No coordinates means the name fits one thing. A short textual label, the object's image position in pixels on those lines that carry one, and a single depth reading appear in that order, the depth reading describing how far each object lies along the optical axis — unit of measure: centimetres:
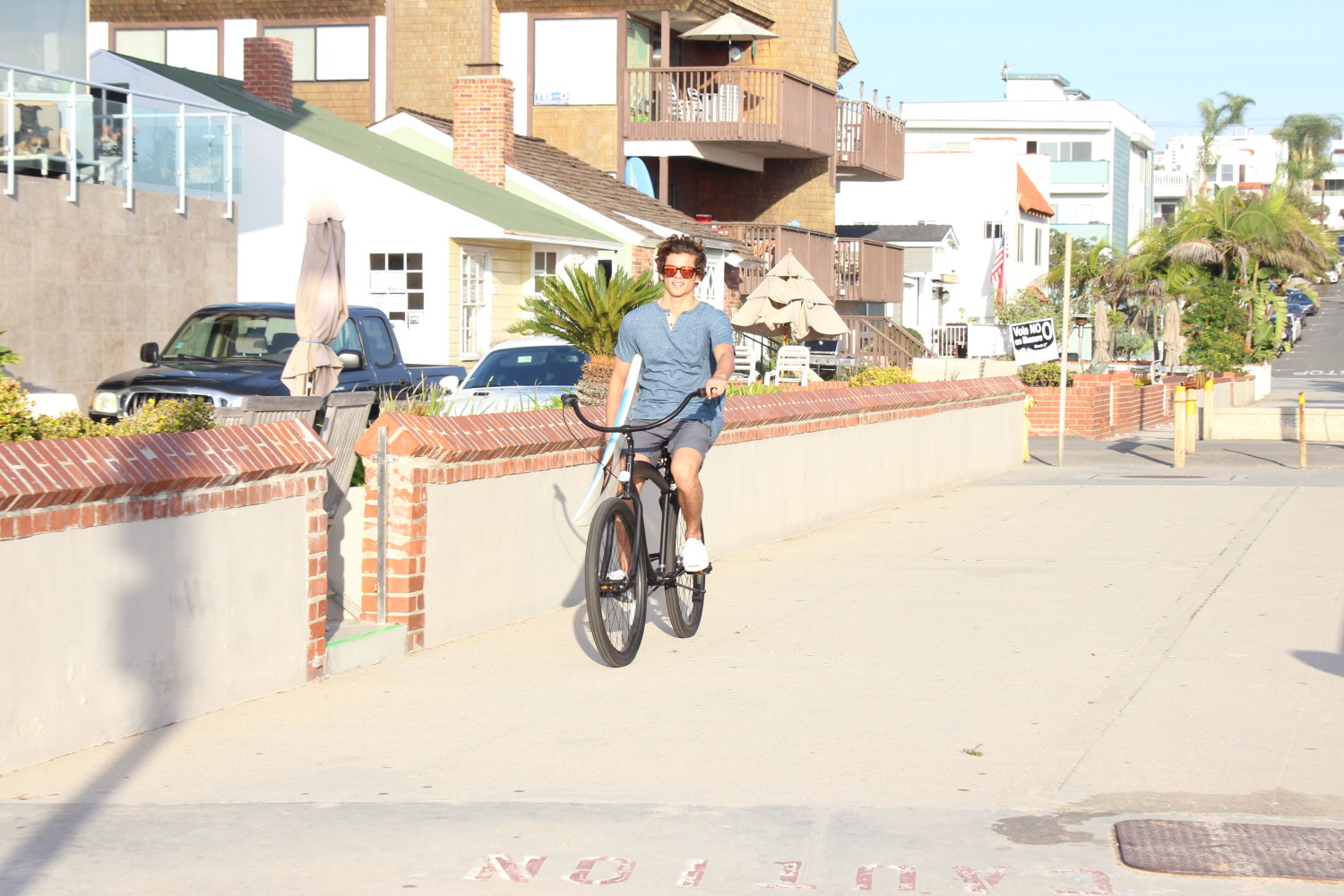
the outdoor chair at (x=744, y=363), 2489
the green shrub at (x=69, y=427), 703
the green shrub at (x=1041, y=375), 3058
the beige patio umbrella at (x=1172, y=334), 3944
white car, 1617
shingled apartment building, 3094
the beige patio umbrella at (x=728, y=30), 3166
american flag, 5878
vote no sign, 2473
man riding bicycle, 824
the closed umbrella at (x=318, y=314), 1291
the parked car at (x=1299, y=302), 8506
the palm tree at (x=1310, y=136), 12938
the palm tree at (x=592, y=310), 1475
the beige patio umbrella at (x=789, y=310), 2492
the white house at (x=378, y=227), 2453
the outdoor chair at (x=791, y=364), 2550
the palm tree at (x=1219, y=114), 10831
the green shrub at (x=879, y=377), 2288
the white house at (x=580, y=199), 2777
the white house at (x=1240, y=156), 12845
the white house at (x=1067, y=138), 7769
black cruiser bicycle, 768
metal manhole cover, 496
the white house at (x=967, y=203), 5866
